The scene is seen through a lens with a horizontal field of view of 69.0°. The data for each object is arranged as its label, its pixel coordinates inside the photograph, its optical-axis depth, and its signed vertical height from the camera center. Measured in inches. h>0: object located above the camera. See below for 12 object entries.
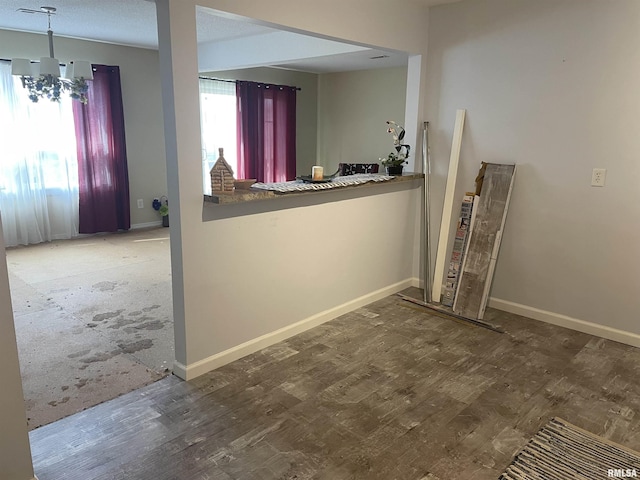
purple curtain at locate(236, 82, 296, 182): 275.7 +3.6
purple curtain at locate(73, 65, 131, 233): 226.5 -10.1
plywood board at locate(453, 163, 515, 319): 138.0 -29.4
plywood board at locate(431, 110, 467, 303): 145.6 -22.1
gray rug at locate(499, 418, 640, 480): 76.4 -52.9
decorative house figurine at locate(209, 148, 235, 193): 101.9 -8.5
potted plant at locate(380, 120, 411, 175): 151.1 -6.4
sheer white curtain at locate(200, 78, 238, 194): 262.8 +10.0
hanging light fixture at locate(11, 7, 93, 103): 168.9 +21.1
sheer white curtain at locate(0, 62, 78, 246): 204.7 -15.5
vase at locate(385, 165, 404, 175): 151.2 -9.3
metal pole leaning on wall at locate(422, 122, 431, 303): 153.2 -23.4
